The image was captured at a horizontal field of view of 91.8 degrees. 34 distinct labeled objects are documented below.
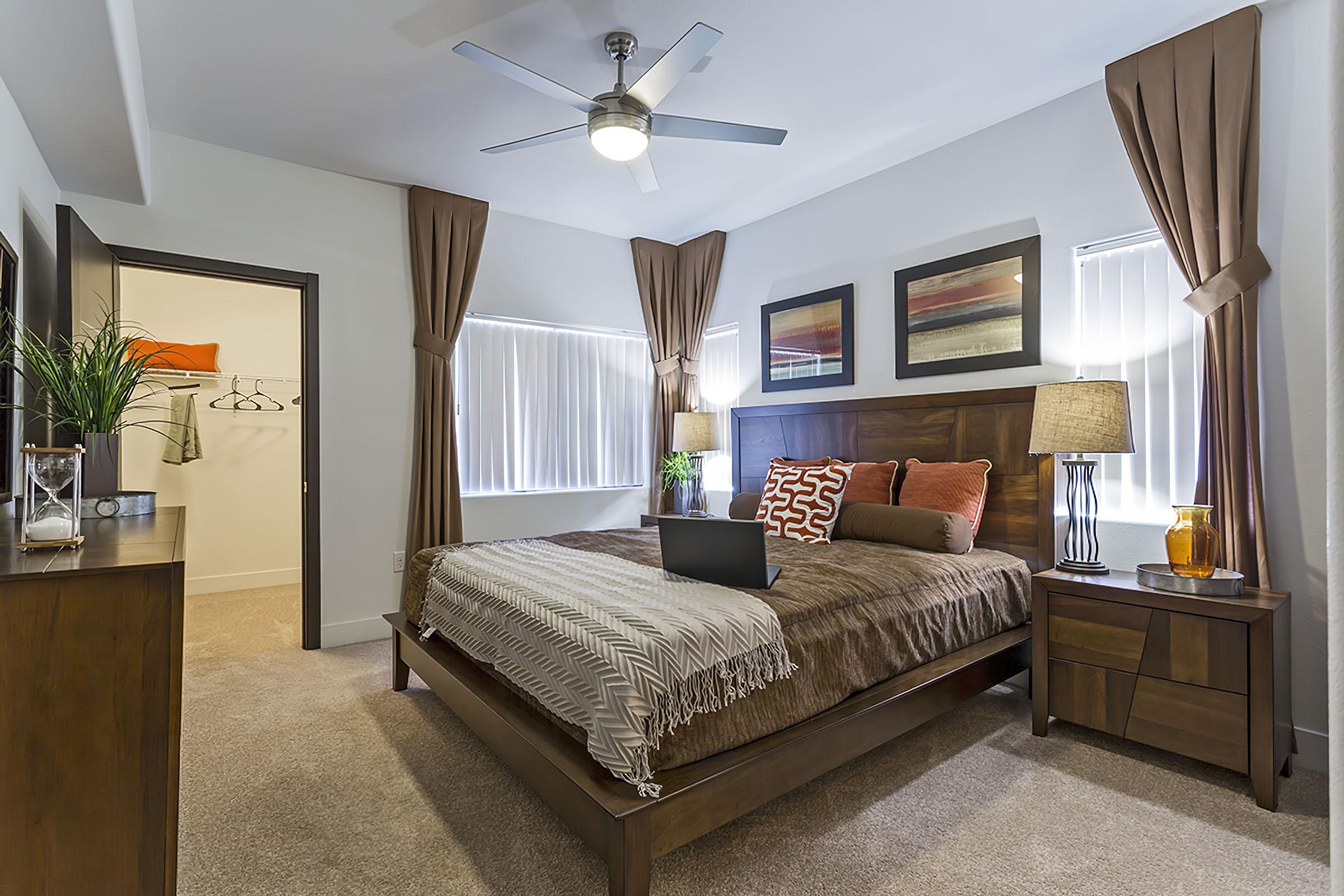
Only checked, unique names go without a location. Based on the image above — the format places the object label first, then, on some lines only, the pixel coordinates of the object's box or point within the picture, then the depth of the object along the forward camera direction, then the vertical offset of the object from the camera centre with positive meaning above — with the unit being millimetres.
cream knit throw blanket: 1596 -548
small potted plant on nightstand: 4832 -215
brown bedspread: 1831 -607
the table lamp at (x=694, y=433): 4633 +104
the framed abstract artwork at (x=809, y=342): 4051 +692
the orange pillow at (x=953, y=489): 3133 -211
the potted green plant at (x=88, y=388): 2182 +219
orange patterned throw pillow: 3244 -292
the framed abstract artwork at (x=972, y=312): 3191 +703
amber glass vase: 2281 -351
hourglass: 1490 -115
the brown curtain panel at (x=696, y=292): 4965 +1214
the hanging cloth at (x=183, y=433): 5008 +129
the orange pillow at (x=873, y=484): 3439 -199
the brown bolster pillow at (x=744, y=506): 3904 -362
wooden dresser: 1172 -511
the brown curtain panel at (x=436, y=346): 4062 +649
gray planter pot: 2344 -53
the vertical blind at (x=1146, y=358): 2672 +373
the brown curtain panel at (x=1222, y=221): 2414 +866
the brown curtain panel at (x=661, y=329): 5125 +943
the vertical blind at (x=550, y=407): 4434 +304
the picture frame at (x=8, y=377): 2105 +260
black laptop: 2148 -356
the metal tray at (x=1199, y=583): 2211 -484
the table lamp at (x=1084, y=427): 2520 +72
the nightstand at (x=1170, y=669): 2080 -790
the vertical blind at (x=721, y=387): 4941 +468
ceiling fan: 2168 +1289
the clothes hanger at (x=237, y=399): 5332 +423
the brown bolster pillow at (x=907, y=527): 2910 -378
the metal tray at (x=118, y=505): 2340 -203
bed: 1632 -761
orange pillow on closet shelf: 4859 +725
